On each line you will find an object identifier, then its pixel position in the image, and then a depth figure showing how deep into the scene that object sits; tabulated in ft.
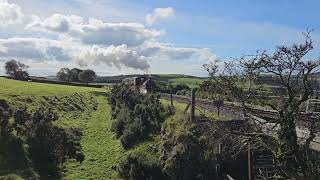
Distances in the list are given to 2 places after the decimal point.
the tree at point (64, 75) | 245.34
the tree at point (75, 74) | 244.49
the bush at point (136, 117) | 73.30
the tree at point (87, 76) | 235.94
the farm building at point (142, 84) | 108.27
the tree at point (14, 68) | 201.77
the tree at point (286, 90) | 35.05
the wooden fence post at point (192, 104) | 58.13
